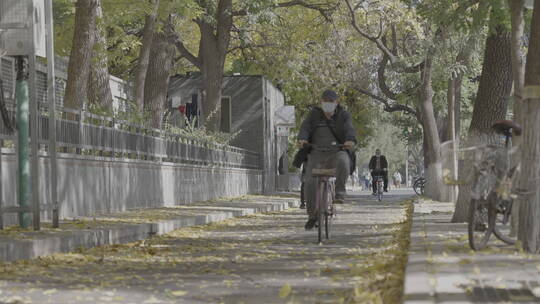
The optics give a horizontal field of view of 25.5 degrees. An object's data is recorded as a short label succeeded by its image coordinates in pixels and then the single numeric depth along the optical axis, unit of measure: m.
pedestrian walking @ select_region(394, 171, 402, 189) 102.00
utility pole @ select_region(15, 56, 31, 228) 15.28
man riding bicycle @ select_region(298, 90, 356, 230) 15.52
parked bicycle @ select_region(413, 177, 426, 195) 46.59
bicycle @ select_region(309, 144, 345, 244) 15.30
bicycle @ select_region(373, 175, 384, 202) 40.97
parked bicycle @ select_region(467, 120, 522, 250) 10.96
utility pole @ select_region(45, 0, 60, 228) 15.73
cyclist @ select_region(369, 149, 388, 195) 41.28
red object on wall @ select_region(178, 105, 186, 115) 47.88
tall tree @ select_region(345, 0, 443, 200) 36.06
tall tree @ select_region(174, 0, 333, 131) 36.31
